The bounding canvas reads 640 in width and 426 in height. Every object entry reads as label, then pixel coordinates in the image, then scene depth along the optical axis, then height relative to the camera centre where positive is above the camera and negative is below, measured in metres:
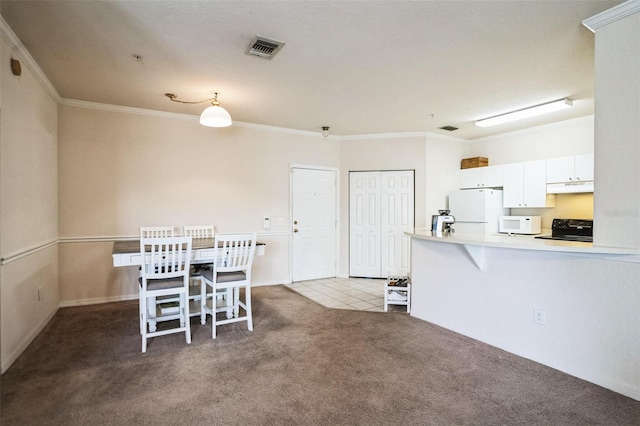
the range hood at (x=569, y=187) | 4.38 +0.29
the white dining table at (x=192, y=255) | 3.04 -0.47
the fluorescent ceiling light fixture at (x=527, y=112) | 4.07 +1.31
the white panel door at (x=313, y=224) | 5.63 -0.28
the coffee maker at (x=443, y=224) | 3.74 -0.19
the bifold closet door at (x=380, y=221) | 5.75 -0.24
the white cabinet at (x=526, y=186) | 4.93 +0.35
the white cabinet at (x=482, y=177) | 5.44 +0.55
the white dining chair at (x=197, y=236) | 3.93 -0.38
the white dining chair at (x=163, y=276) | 2.89 -0.63
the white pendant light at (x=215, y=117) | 3.29 +0.93
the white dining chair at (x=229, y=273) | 3.26 -0.70
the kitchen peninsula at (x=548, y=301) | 2.22 -0.78
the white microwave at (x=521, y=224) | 5.04 -0.26
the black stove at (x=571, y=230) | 4.16 -0.30
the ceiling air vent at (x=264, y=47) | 2.65 +1.38
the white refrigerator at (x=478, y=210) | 5.29 -0.03
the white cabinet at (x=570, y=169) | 4.40 +0.56
